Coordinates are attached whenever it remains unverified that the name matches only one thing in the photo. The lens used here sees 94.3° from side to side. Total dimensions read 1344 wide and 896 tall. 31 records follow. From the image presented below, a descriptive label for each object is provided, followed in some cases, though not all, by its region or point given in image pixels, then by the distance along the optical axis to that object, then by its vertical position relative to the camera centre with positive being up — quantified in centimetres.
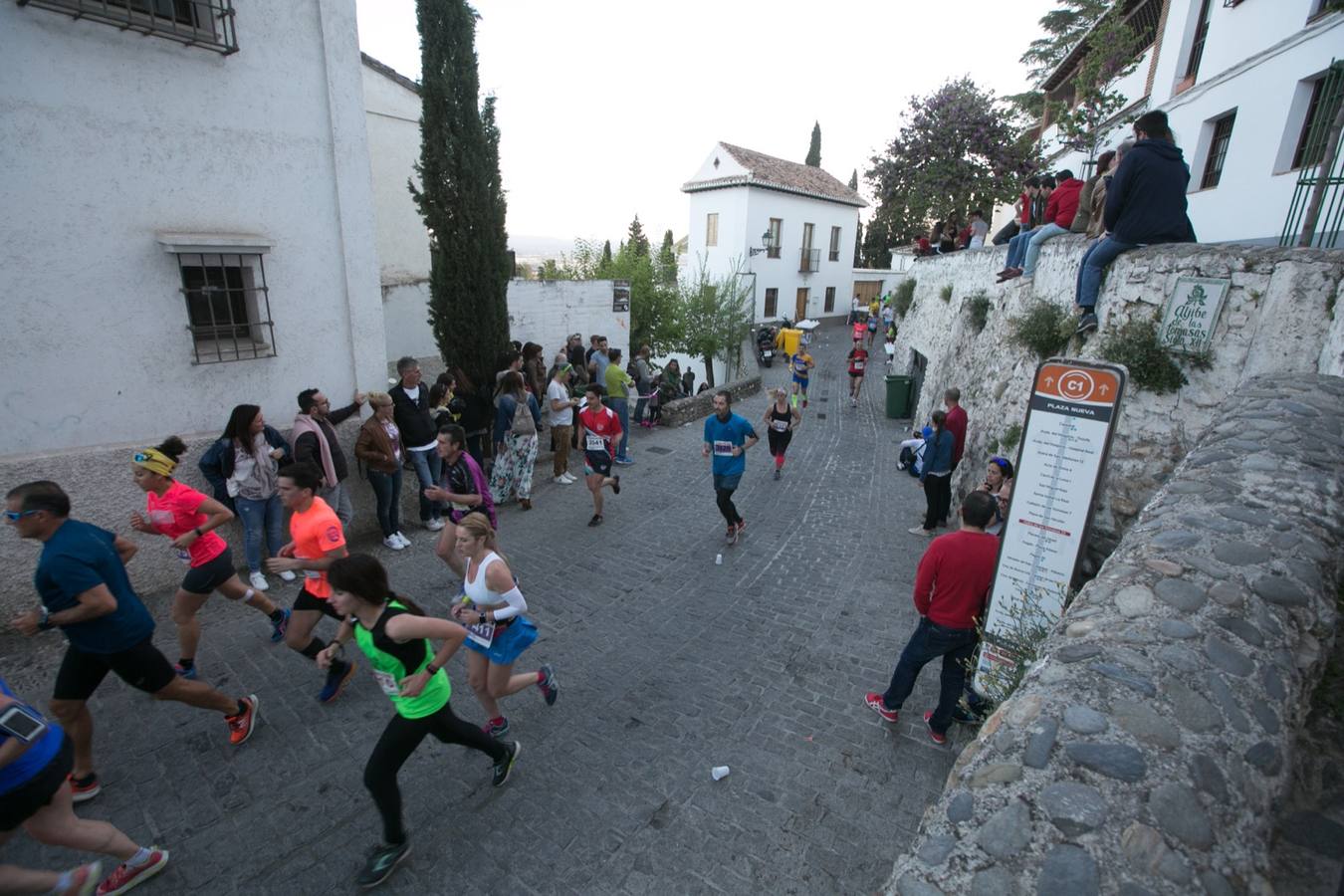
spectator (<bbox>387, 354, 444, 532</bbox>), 784 -195
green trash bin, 1694 -269
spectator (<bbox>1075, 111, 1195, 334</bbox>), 584 +104
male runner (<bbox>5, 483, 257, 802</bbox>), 358 -205
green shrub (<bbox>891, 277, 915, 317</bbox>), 2225 -6
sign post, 402 -129
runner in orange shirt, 457 -200
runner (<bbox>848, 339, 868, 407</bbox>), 1775 -201
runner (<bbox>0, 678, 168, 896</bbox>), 283 -249
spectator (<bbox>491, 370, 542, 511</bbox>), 904 -233
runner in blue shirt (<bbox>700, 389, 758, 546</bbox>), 805 -203
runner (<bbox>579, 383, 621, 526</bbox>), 858 -213
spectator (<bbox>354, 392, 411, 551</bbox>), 738 -216
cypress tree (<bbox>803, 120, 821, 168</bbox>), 5050 +1113
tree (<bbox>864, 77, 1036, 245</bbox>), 2067 +466
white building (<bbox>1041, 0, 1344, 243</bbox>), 942 +355
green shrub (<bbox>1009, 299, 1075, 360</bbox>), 765 -35
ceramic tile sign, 560 -5
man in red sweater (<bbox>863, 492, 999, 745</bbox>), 428 -200
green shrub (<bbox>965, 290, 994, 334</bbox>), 1198 -20
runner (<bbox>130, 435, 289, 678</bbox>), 461 -197
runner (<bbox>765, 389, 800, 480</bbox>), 1023 -213
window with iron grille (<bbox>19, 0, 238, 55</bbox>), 553 +224
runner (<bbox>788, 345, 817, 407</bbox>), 1581 -186
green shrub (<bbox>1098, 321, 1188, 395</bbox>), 586 -50
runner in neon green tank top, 329 -208
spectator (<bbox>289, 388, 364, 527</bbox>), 670 -185
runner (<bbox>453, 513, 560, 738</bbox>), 413 -220
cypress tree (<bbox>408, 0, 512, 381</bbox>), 931 +117
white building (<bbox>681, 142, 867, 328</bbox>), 3353 +351
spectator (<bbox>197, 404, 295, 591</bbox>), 630 -203
